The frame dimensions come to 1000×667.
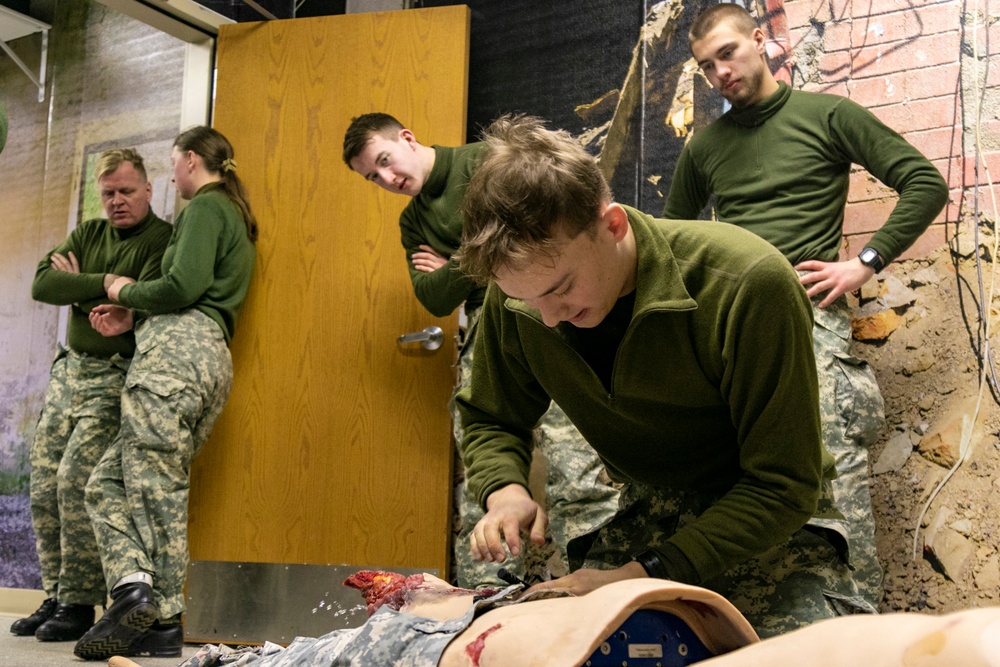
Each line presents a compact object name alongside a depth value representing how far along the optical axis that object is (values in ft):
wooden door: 10.46
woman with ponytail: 8.84
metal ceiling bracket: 13.85
